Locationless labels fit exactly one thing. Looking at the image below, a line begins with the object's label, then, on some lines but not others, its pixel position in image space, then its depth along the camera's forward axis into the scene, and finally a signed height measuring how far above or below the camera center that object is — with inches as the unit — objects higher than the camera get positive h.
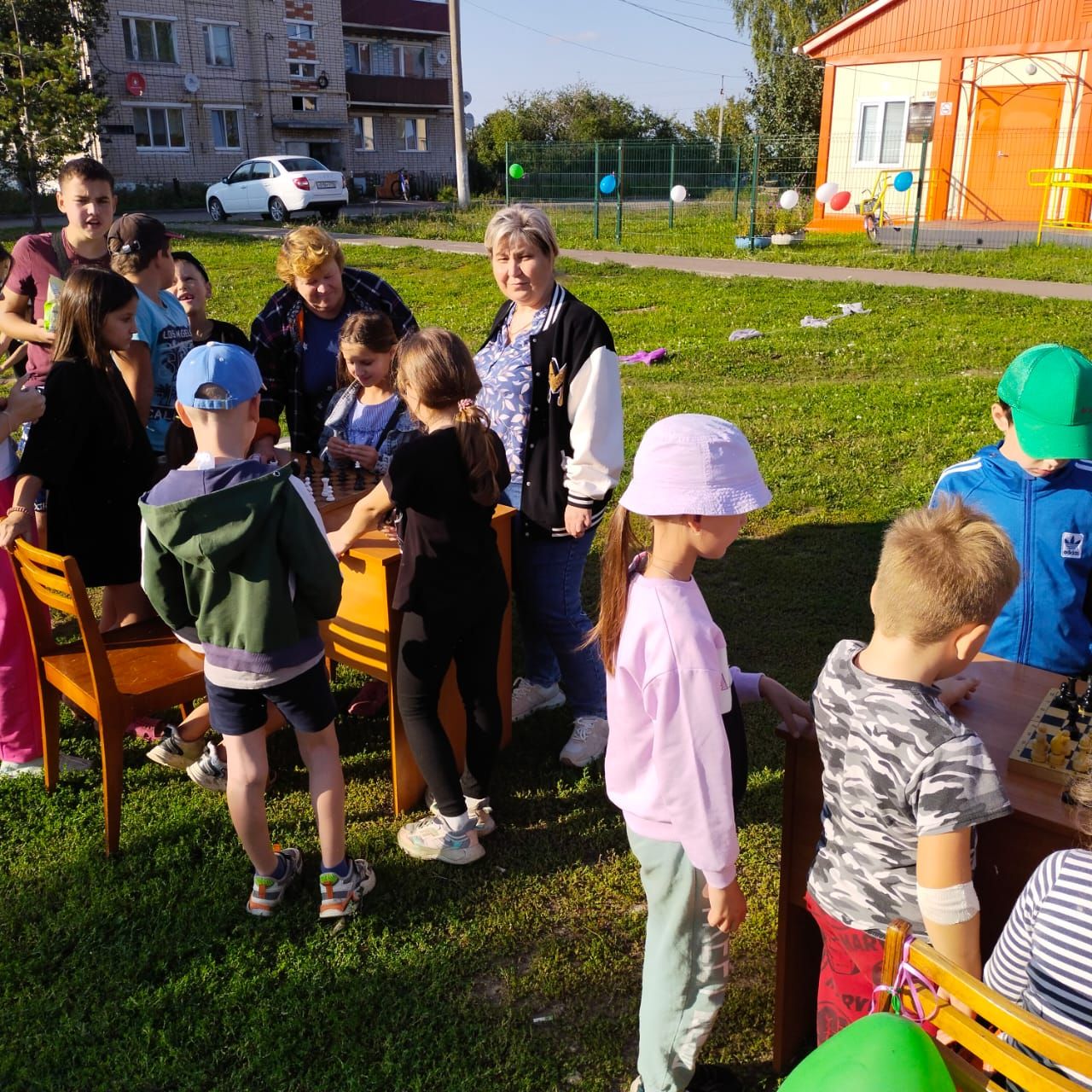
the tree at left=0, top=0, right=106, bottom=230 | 799.7 +85.8
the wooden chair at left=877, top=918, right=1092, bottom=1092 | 52.5 -43.9
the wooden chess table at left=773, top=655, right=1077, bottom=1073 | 76.0 -48.2
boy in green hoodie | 103.3 -37.4
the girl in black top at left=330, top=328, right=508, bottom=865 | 113.3 -40.9
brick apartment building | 1380.4 +193.5
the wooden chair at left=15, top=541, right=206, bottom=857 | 128.1 -60.5
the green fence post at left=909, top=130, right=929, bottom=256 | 623.2 +1.6
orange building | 754.8 +90.0
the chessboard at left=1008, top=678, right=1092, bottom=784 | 76.0 -40.1
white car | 985.2 +27.5
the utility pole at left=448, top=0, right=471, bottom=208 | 992.9 +108.6
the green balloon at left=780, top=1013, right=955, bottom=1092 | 50.9 -41.9
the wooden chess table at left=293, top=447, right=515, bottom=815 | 133.3 -54.8
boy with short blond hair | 70.2 -36.7
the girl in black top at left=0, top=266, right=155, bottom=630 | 137.6 -31.0
